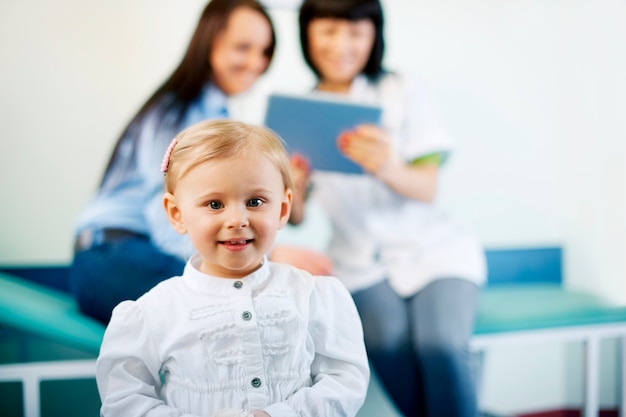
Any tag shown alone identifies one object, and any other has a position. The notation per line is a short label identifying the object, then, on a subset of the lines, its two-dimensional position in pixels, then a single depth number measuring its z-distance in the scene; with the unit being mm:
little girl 811
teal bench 1189
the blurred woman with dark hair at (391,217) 1328
